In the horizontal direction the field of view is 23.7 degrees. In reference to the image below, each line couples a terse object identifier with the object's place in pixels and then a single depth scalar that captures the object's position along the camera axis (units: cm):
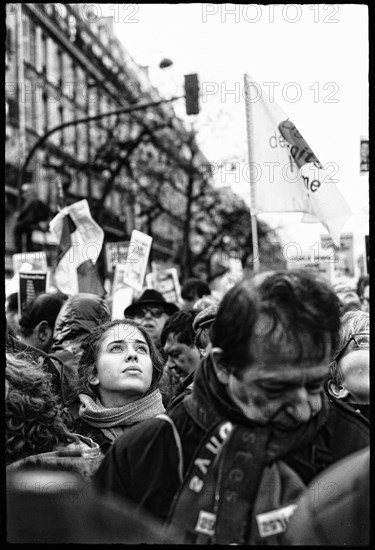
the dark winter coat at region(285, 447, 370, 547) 192
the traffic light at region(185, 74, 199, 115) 990
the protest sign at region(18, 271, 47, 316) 841
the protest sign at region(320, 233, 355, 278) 1202
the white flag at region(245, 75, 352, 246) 508
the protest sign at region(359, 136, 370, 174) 944
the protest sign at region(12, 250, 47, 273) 1064
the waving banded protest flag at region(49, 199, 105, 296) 749
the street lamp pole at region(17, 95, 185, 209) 1347
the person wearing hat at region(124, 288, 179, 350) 673
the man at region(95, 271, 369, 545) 192
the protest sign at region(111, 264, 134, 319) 815
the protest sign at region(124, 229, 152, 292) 843
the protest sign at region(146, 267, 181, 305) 1077
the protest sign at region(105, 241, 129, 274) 1041
